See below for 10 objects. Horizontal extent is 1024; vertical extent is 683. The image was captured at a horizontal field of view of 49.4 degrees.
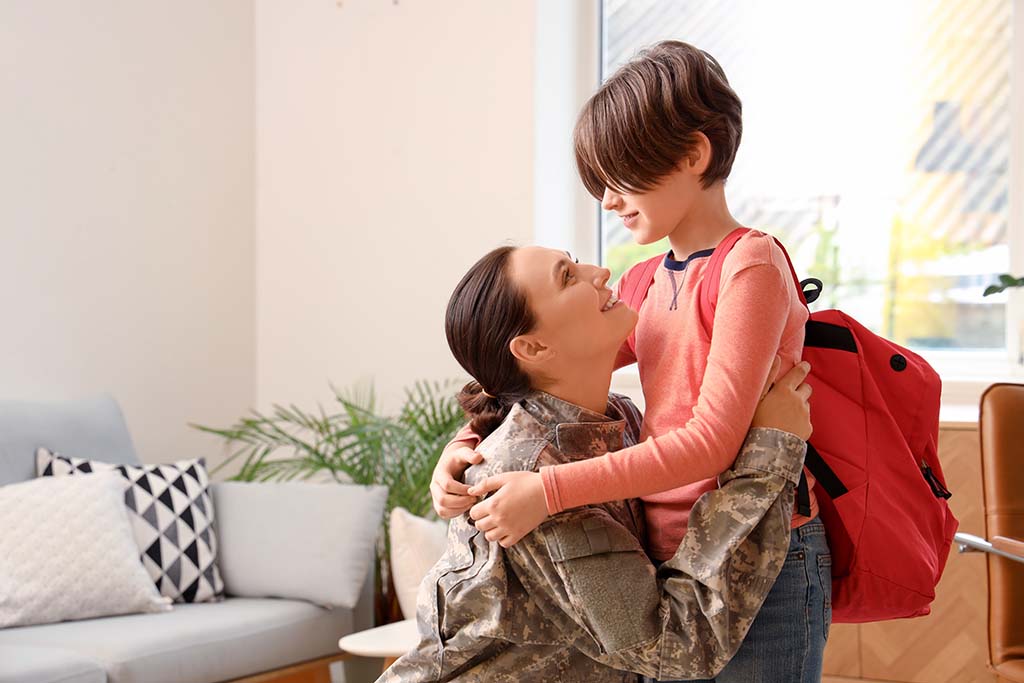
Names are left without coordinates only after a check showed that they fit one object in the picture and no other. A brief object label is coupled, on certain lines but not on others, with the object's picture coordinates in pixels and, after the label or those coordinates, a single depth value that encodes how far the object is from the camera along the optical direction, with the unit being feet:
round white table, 8.31
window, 11.40
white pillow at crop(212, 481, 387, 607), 10.00
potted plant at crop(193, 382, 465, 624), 11.27
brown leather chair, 7.20
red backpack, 4.21
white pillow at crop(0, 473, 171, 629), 8.78
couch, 8.04
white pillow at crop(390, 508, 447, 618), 9.59
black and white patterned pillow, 9.84
